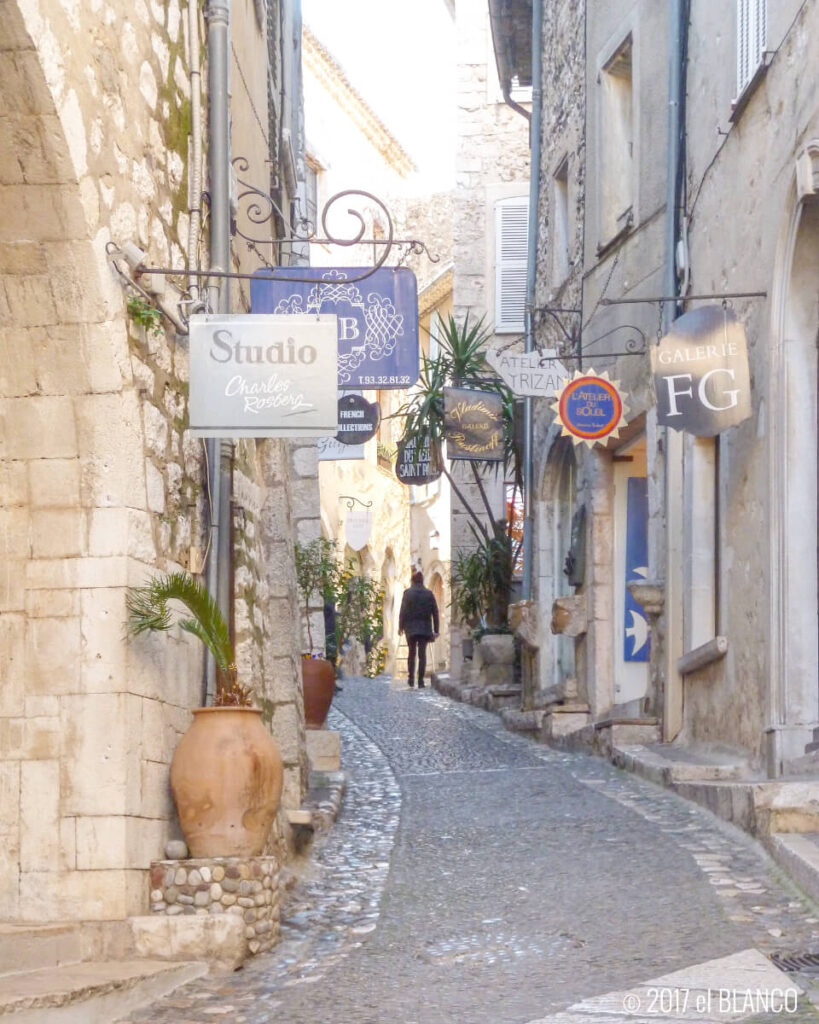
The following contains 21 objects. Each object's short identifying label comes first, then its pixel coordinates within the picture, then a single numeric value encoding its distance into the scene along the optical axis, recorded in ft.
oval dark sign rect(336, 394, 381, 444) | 49.37
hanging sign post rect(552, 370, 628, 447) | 39.29
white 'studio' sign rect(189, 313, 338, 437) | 20.52
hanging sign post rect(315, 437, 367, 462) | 56.90
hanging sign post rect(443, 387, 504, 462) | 55.11
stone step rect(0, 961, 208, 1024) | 16.26
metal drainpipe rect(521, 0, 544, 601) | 54.13
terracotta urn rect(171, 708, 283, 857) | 19.75
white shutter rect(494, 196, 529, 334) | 74.59
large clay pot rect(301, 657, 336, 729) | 35.09
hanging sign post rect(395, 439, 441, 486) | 61.82
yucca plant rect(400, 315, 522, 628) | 59.82
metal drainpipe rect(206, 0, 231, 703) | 23.07
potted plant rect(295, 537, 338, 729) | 35.19
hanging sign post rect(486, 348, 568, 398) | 41.63
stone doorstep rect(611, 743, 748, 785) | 30.89
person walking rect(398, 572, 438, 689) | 69.51
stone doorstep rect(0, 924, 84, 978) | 17.88
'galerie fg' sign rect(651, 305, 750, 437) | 30.45
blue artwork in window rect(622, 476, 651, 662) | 44.62
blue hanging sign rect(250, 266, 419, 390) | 30.73
